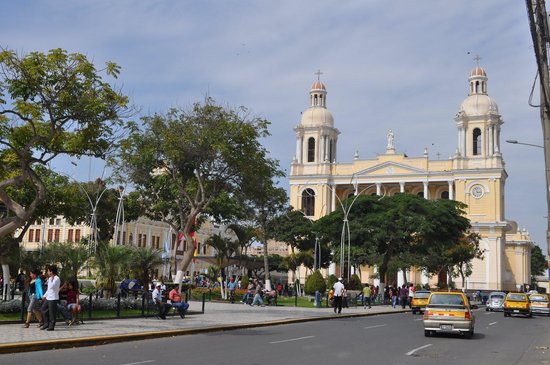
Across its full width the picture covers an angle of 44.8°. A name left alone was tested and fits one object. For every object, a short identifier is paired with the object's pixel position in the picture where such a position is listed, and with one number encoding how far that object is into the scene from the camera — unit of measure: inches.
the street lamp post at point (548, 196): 599.0
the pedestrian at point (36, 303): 681.6
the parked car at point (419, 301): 1494.0
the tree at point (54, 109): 687.1
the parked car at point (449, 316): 762.2
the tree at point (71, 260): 956.1
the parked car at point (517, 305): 1430.9
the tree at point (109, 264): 991.0
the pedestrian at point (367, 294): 1577.3
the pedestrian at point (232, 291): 1528.5
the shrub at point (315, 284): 1904.5
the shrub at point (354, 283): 2276.1
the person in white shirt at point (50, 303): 665.6
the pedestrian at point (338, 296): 1243.2
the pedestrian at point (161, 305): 881.1
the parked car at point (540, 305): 1608.3
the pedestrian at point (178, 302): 919.7
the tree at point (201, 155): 1001.5
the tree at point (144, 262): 1092.1
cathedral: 3425.2
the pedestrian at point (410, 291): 1824.3
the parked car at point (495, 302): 1768.0
